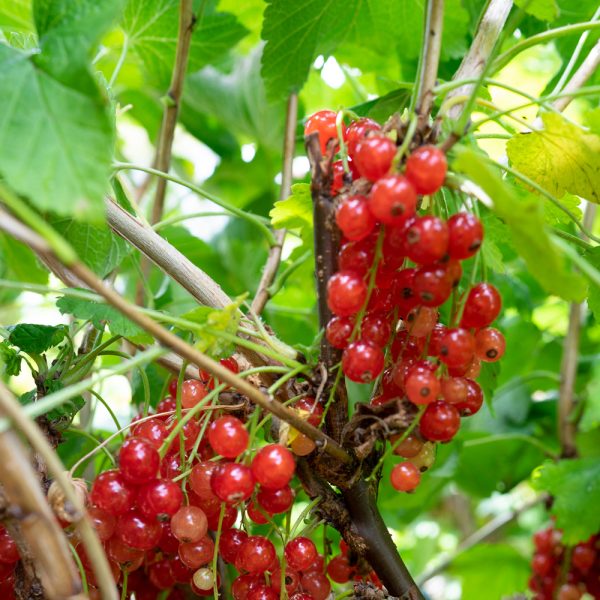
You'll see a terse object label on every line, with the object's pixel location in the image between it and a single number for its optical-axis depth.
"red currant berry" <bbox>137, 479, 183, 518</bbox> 0.28
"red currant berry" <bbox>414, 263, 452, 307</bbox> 0.27
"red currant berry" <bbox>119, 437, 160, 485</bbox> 0.27
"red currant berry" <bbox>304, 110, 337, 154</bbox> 0.30
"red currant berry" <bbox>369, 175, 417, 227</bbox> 0.26
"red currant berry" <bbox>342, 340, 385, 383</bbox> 0.27
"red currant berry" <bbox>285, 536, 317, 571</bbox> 0.29
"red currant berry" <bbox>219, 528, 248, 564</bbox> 0.30
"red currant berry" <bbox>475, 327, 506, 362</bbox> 0.29
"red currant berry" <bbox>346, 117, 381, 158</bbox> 0.28
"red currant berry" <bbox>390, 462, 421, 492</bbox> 0.28
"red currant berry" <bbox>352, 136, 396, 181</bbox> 0.26
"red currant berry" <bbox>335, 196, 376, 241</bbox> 0.26
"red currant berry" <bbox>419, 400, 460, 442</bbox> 0.27
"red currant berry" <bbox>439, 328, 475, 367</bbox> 0.27
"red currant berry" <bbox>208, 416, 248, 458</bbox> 0.27
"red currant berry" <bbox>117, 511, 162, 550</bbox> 0.28
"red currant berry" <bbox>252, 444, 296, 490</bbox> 0.27
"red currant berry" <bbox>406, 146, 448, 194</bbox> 0.26
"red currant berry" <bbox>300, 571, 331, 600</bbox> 0.30
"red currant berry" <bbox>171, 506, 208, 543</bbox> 0.28
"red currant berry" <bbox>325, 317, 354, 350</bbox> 0.28
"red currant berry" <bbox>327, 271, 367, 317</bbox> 0.27
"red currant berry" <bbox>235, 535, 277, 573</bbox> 0.29
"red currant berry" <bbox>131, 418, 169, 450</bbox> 0.29
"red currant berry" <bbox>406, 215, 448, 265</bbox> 0.26
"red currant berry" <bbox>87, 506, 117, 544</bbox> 0.28
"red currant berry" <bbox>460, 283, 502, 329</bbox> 0.28
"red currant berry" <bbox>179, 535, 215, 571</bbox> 0.29
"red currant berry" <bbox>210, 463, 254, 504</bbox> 0.27
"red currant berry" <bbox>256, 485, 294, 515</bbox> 0.29
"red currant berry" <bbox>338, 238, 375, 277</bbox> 0.28
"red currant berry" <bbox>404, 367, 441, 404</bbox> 0.27
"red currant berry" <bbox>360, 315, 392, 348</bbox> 0.28
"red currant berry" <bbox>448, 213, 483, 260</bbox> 0.26
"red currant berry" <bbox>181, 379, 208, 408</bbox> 0.30
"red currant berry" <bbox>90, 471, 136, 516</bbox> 0.28
